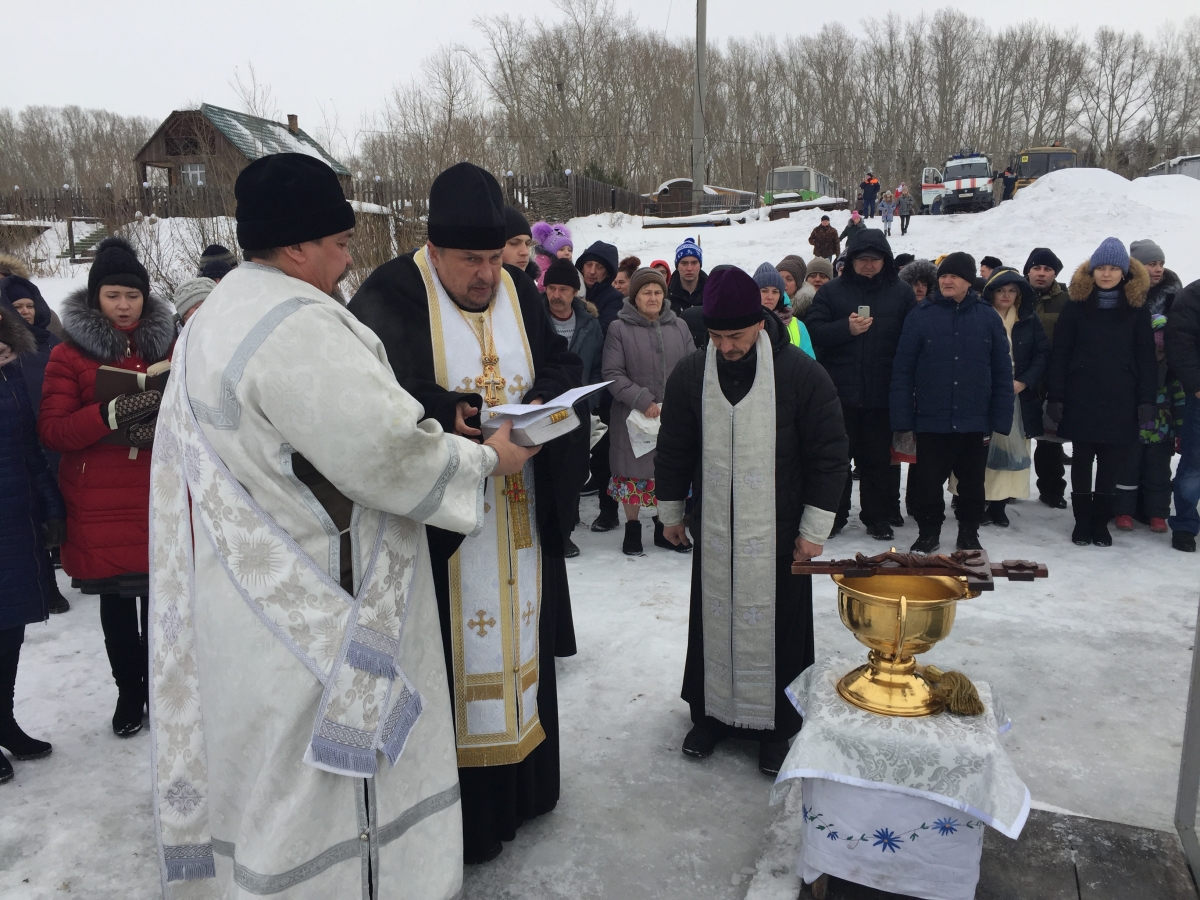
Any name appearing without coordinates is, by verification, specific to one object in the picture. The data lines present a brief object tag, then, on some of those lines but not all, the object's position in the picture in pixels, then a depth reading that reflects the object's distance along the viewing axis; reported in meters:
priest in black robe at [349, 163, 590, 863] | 2.44
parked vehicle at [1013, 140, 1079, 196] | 29.56
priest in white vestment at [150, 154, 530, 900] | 1.83
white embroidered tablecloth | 2.22
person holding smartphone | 5.89
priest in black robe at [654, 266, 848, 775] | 3.18
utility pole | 25.20
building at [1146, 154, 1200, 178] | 28.53
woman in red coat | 3.41
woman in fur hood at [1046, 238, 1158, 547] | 5.67
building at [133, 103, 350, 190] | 12.78
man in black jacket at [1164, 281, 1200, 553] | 5.48
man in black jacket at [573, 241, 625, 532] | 6.57
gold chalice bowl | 2.36
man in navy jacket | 5.47
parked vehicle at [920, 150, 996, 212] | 26.41
